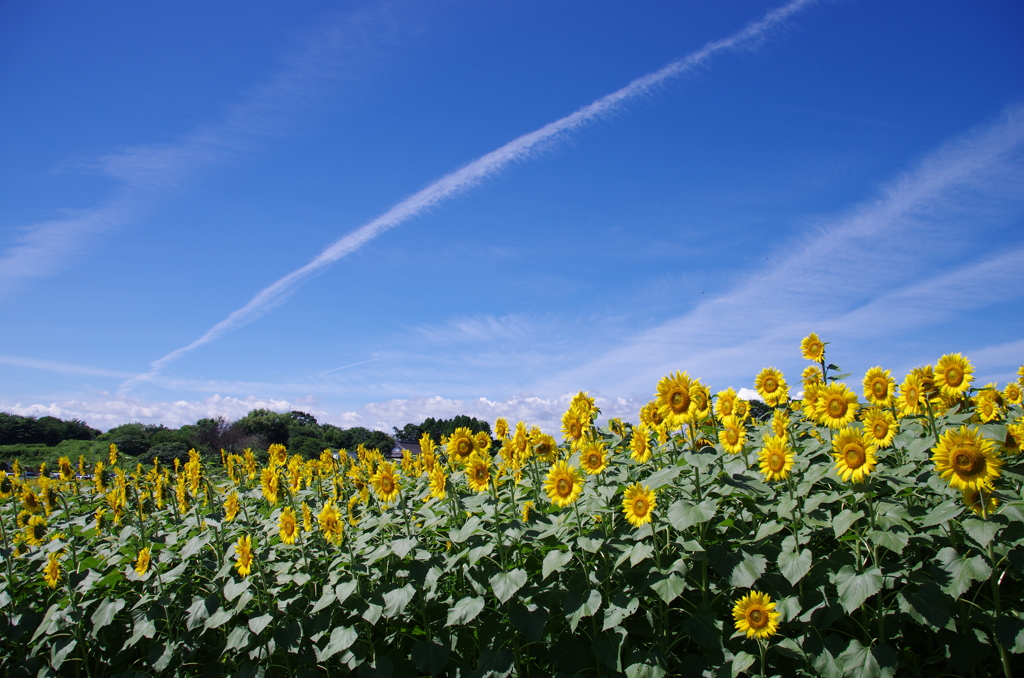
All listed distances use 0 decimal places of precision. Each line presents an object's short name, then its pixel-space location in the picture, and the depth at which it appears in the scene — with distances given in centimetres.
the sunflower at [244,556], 439
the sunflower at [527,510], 395
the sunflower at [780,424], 363
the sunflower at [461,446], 416
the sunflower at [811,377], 413
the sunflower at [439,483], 404
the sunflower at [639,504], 338
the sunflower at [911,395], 384
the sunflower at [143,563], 473
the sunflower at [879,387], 437
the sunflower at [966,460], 296
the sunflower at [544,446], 428
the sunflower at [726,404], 400
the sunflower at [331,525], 420
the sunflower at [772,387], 470
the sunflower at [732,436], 368
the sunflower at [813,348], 446
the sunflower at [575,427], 451
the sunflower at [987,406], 439
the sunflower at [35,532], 588
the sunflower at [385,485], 415
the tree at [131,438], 2109
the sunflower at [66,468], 722
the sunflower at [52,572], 510
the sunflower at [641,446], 392
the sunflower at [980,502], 296
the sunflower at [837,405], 373
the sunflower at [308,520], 451
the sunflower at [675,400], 373
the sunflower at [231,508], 491
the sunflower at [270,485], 523
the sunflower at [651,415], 399
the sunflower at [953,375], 391
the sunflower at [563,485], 360
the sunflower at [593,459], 381
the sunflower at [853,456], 314
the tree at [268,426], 3388
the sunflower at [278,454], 677
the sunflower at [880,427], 347
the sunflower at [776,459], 332
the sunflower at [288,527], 442
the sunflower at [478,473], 393
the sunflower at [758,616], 317
